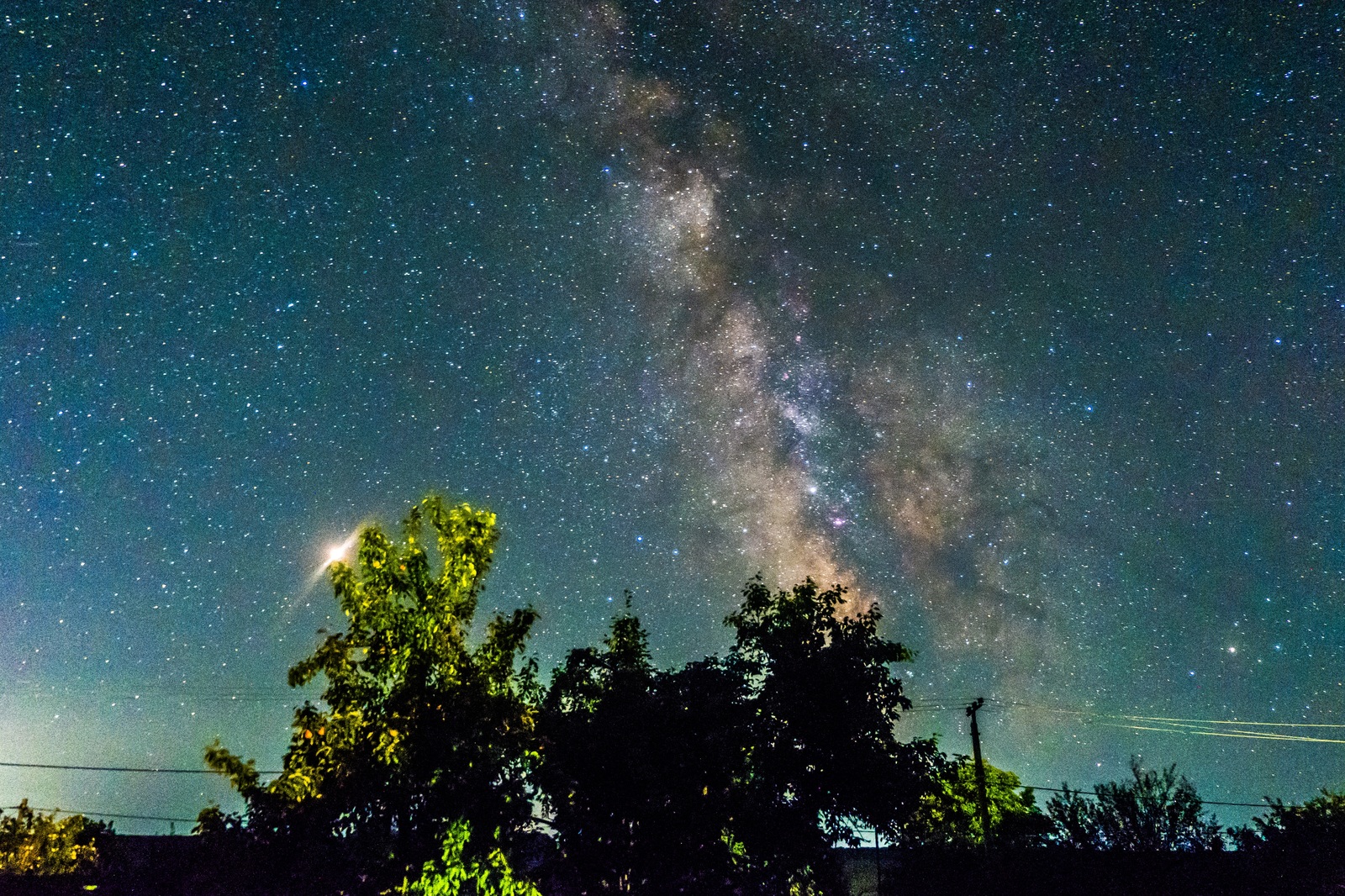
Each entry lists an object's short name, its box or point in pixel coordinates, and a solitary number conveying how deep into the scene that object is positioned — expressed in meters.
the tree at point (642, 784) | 16.45
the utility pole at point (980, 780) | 25.73
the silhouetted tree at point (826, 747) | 19.22
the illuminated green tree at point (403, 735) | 9.17
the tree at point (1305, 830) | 21.80
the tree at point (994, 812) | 35.28
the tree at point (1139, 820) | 25.52
